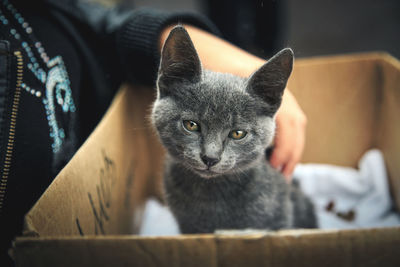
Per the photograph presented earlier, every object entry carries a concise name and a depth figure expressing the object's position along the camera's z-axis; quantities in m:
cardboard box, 0.37
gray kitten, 0.44
